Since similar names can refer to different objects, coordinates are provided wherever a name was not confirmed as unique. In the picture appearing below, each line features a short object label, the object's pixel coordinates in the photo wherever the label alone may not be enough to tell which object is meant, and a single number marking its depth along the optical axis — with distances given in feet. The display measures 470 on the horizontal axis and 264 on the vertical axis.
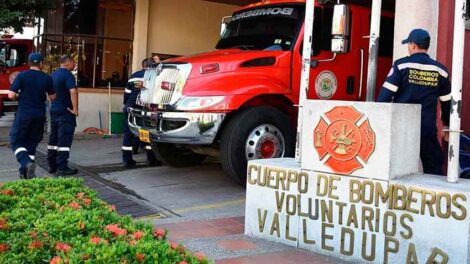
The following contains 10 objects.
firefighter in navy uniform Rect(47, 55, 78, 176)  26.61
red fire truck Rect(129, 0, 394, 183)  22.31
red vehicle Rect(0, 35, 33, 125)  55.31
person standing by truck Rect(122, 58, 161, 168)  27.96
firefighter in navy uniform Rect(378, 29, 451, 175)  16.69
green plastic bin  44.91
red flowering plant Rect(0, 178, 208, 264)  9.01
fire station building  45.16
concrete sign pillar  13.10
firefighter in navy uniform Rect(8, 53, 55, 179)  25.12
